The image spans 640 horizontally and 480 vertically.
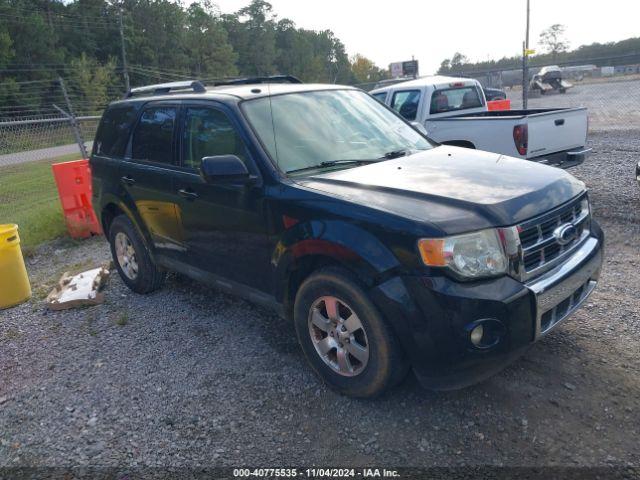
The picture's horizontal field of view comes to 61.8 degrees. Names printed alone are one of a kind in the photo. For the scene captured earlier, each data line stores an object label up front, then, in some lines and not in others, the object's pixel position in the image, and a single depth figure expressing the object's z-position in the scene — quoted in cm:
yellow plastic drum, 560
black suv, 279
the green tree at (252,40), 6762
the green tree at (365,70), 8144
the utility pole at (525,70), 1667
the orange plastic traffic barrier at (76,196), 796
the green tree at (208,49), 5754
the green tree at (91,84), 3444
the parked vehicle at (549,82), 3662
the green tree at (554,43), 8350
